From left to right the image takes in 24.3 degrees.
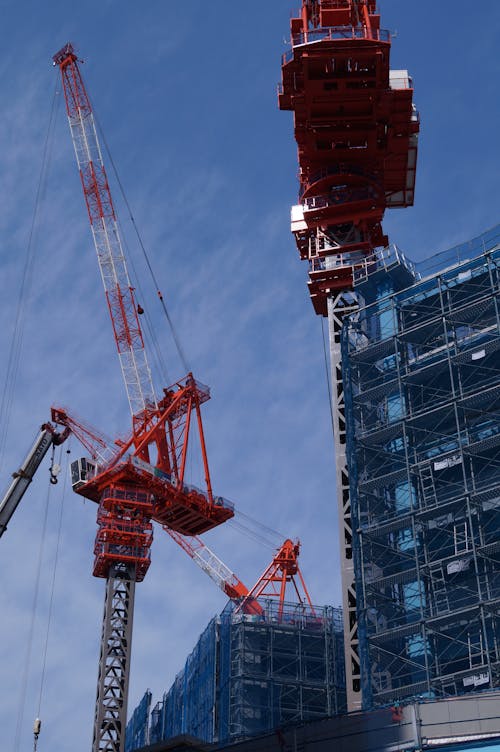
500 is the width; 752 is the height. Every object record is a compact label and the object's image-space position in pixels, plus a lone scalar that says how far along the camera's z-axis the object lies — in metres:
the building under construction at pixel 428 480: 55.44
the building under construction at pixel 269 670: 85.06
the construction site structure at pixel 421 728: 42.66
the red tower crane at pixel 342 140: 76.06
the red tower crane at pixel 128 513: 94.88
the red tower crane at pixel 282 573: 110.85
